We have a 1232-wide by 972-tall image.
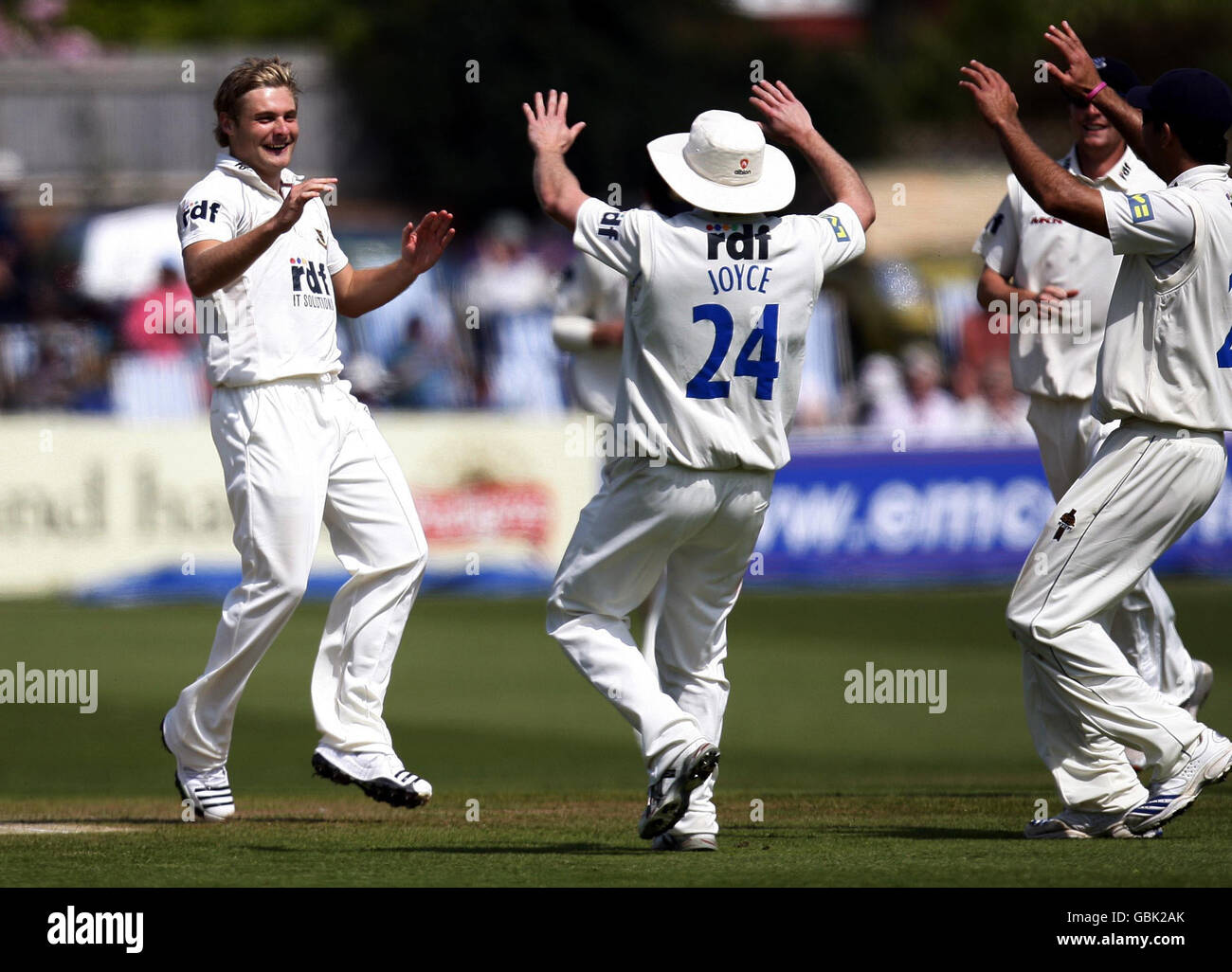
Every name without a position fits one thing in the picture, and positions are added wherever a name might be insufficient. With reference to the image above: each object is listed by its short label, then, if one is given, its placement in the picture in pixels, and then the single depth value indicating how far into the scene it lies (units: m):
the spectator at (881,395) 19.58
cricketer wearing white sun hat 6.80
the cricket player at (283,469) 7.66
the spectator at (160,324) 18.75
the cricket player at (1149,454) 7.11
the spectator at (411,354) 19.30
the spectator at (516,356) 19.55
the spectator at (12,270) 20.16
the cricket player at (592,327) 10.10
